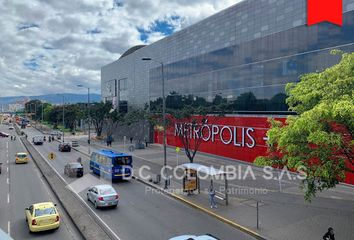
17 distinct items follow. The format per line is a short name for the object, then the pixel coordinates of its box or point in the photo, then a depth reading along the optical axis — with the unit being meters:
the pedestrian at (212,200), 19.48
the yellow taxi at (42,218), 15.00
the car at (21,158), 37.56
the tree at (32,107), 169.11
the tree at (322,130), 11.77
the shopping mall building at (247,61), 29.14
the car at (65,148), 50.68
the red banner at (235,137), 34.03
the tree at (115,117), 66.66
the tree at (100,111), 69.56
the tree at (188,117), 34.39
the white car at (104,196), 19.14
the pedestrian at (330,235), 12.84
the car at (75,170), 29.41
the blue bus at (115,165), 27.21
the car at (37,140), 61.66
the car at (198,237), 11.27
